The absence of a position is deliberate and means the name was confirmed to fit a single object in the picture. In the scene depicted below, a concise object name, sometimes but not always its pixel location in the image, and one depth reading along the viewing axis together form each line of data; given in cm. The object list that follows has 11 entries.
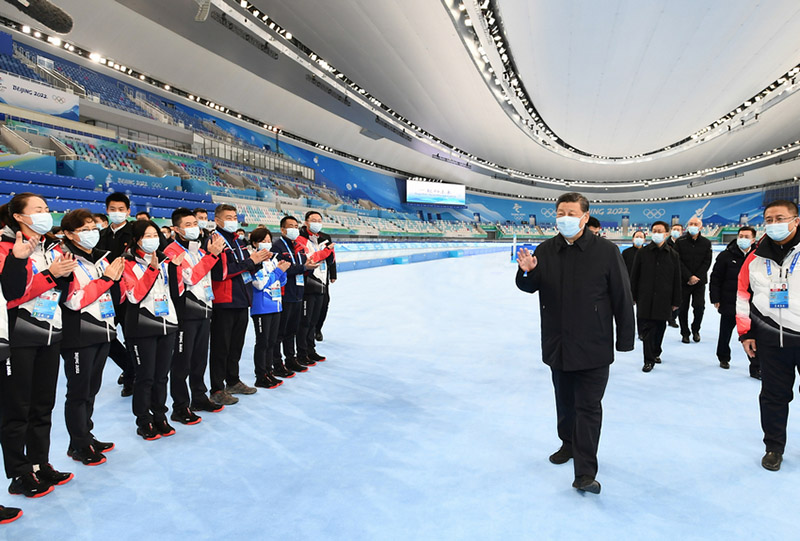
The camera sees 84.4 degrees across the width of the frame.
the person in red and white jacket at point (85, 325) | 253
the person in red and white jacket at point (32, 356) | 226
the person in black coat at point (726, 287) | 485
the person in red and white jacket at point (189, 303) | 334
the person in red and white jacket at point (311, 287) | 491
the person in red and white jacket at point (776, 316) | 262
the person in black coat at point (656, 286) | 501
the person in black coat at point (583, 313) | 238
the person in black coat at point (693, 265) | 588
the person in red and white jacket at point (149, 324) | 296
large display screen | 4391
